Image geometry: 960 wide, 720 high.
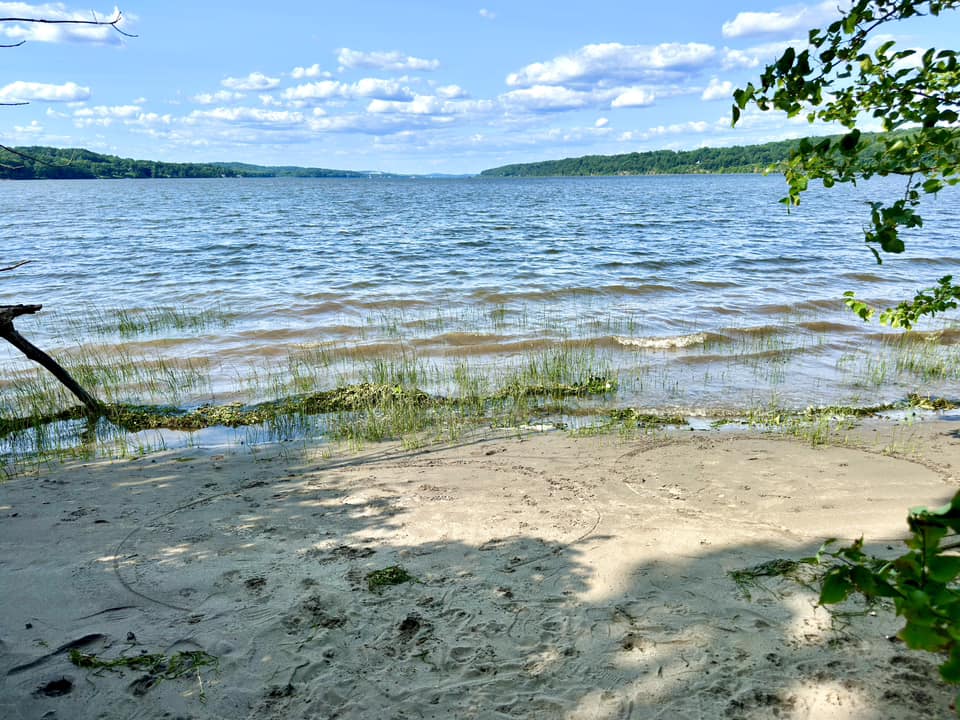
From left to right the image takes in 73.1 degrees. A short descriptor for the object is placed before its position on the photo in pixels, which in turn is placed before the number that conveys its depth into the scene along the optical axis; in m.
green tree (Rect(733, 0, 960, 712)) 2.97
